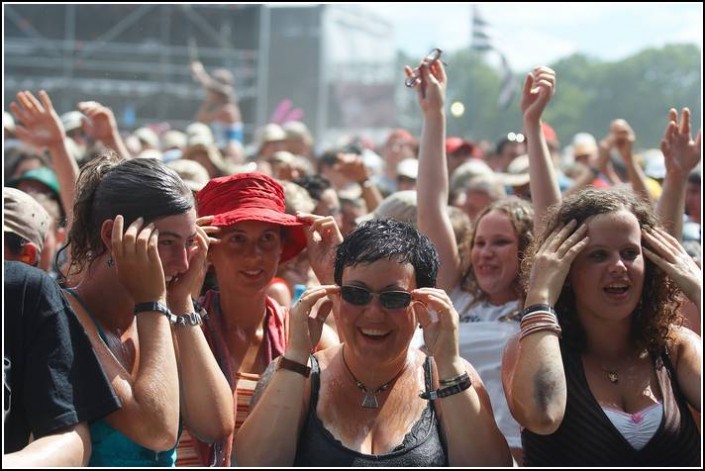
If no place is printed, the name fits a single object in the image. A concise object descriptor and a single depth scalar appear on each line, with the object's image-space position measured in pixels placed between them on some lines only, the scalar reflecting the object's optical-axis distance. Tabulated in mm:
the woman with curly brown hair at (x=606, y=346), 3062
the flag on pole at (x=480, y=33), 11052
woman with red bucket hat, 3717
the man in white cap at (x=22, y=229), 3484
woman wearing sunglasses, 3004
